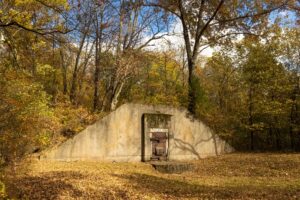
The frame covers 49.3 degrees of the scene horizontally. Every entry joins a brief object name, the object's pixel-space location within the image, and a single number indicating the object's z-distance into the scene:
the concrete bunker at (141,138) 14.87
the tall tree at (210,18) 22.69
